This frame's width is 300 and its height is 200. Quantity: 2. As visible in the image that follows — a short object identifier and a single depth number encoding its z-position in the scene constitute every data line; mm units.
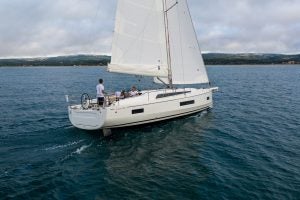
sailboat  24016
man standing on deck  23844
